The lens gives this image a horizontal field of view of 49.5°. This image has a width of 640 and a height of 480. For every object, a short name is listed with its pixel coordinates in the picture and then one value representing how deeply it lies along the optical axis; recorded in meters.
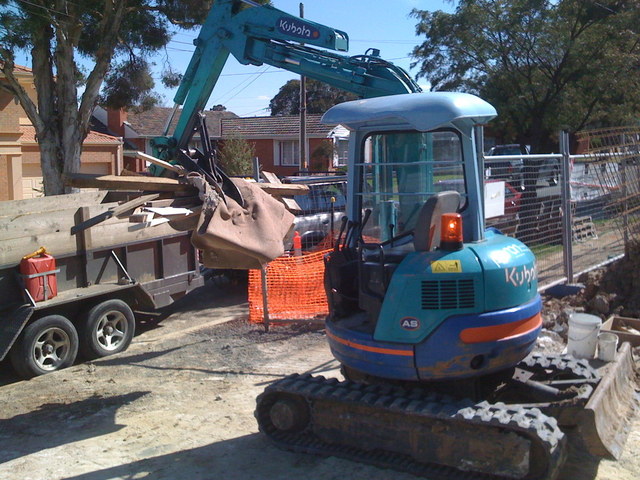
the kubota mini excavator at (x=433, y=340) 4.89
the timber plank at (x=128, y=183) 5.63
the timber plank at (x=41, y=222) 7.78
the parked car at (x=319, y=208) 12.43
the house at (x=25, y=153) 21.19
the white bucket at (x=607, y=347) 6.31
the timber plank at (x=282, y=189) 6.95
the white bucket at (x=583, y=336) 6.51
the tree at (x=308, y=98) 55.56
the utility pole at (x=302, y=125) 27.70
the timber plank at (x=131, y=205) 5.64
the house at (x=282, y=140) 37.19
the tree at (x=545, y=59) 22.88
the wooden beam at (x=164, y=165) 5.79
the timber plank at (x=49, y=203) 7.86
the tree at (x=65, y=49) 13.33
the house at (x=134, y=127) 39.81
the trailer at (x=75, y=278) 7.82
